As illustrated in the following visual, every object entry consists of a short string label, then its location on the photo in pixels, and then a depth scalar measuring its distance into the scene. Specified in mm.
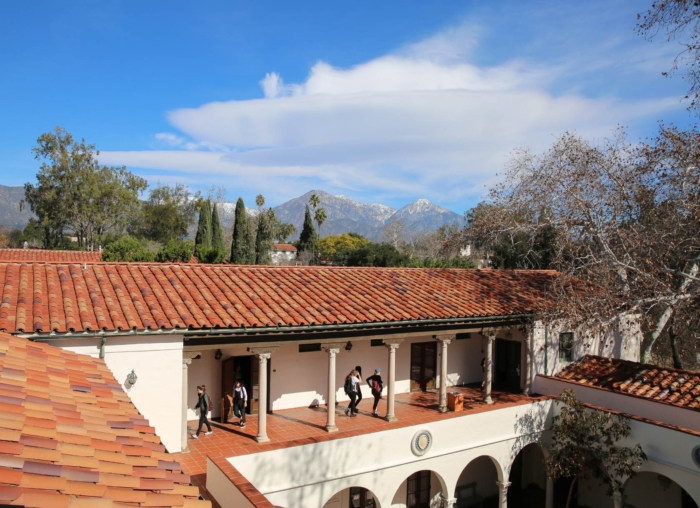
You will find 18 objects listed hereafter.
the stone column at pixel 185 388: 10680
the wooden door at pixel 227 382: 13094
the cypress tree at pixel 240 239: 41094
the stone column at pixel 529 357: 15859
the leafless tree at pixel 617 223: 14773
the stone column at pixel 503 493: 13727
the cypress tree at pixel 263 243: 46188
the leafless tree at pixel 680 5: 10500
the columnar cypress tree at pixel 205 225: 42691
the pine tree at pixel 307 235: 59344
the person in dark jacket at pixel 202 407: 11922
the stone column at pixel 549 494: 14406
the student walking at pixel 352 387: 13648
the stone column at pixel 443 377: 14466
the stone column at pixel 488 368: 15148
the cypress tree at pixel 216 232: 43741
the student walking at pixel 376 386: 13852
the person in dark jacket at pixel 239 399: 12492
